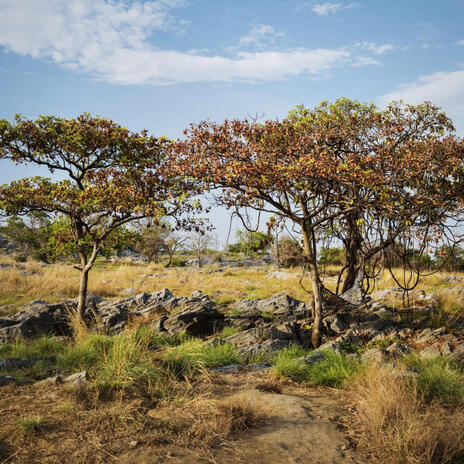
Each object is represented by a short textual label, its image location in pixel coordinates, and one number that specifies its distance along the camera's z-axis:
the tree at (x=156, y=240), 41.31
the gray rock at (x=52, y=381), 5.93
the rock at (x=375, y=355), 7.00
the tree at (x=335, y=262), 34.53
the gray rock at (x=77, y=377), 5.80
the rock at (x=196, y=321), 11.35
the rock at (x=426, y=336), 9.26
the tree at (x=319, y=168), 8.02
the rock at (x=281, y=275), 24.71
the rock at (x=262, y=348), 8.72
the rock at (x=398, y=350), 7.66
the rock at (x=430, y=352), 7.47
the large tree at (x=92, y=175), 10.23
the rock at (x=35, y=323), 10.80
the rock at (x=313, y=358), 7.25
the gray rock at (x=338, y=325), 10.73
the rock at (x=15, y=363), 7.05
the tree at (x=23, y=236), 42.53
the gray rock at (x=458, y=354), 6.99
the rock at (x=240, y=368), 7.40
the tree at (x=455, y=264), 28.30
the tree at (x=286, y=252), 34.25
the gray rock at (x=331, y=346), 8.23
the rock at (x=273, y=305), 13.09
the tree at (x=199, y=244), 41.72
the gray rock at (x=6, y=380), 5.97
